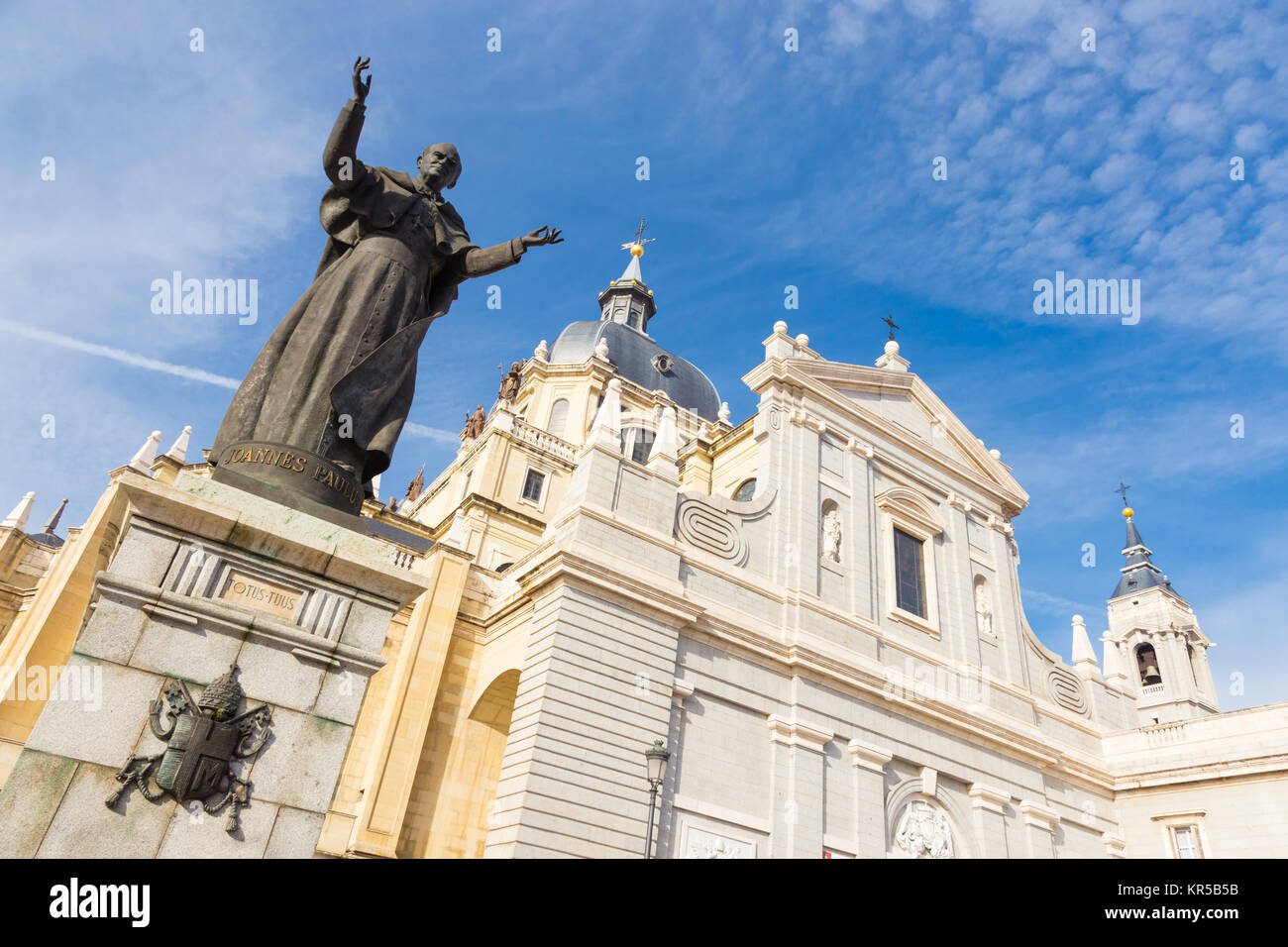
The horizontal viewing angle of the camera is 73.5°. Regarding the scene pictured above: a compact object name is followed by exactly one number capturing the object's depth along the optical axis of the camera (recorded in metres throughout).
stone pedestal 3.90
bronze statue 5.34
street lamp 12.97
